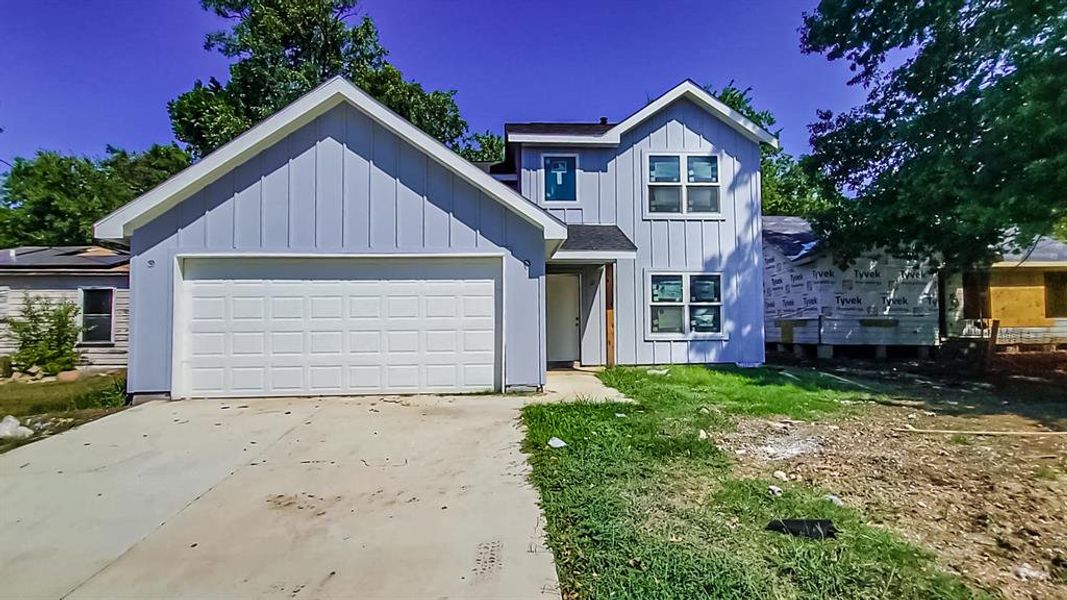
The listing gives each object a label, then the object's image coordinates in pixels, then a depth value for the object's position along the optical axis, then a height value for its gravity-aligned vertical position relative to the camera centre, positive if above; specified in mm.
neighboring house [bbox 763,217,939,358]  13336 +332
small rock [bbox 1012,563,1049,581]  2676 -1359
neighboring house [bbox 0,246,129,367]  12953 +712
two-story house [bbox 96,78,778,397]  7660 +821
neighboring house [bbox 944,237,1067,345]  14477 +359
